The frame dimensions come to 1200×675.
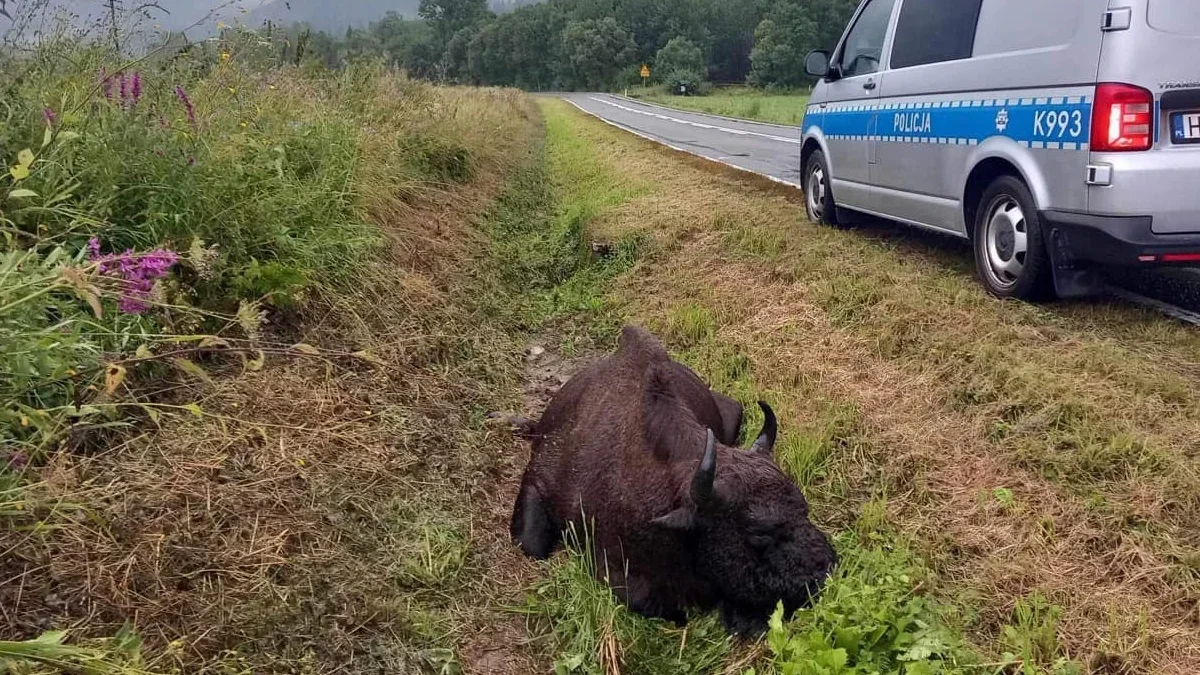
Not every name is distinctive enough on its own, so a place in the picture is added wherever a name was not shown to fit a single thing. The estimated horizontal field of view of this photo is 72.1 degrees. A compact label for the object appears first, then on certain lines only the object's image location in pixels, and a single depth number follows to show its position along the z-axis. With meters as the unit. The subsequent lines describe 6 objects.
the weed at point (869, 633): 2.64
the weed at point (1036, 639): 2.61
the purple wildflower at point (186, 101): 4.53
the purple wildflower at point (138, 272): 2.74
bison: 3.06
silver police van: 4.23
